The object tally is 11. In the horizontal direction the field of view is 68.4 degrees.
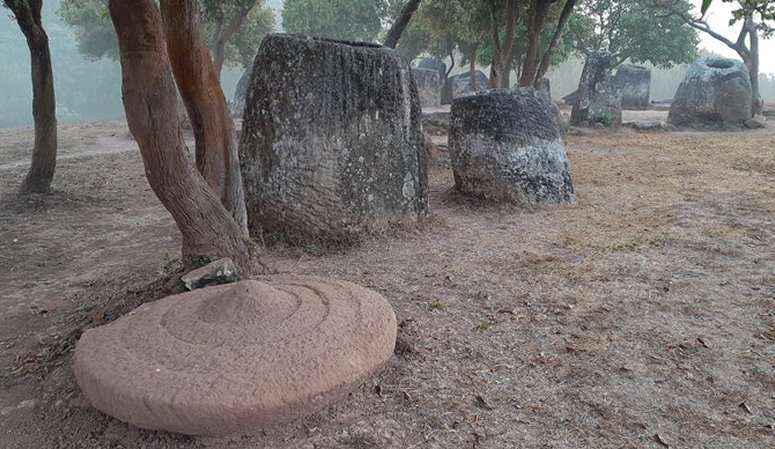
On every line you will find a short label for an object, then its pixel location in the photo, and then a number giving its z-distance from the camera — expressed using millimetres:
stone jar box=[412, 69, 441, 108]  20625
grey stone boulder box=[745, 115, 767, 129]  14312
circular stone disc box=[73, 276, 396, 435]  2186
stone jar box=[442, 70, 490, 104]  23656
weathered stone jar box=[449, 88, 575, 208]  6094
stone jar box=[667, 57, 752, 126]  14461
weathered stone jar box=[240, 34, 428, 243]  4613
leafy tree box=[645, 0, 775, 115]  16862
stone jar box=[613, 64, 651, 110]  22609
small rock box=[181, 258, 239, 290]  3289
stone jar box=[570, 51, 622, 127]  14562
